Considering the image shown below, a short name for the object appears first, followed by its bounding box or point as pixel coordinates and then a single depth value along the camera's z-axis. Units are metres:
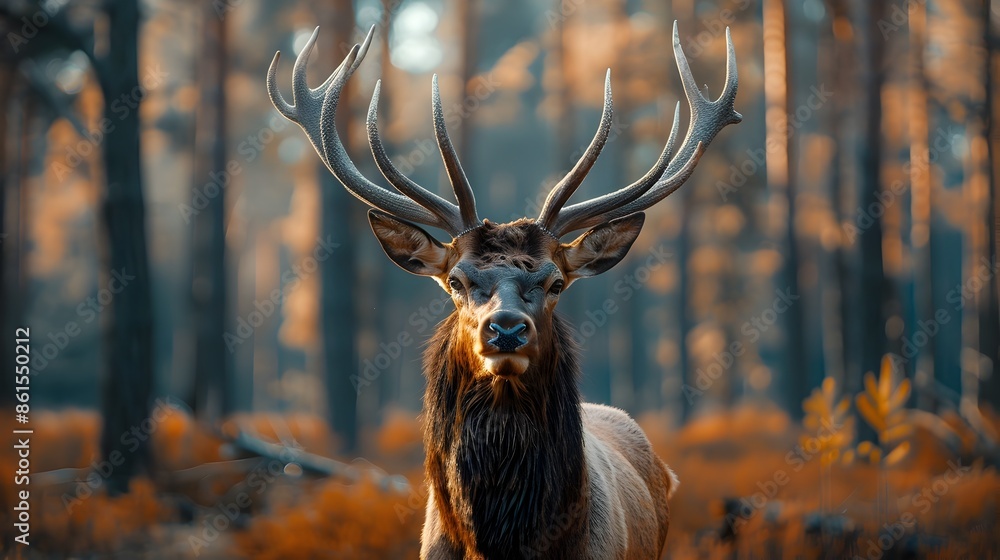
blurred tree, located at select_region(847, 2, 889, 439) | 11.44
